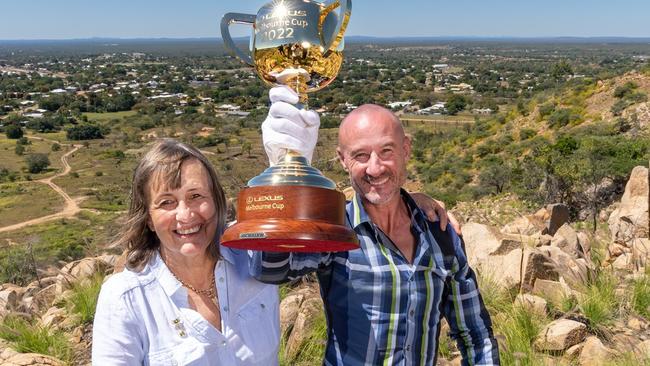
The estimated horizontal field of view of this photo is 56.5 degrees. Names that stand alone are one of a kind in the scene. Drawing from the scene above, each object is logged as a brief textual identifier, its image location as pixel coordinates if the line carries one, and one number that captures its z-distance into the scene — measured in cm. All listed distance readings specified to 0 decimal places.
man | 238
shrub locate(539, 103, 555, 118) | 3369
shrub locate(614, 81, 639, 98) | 2977
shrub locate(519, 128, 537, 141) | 3175
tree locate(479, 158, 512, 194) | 2327
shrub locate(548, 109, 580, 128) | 3033
